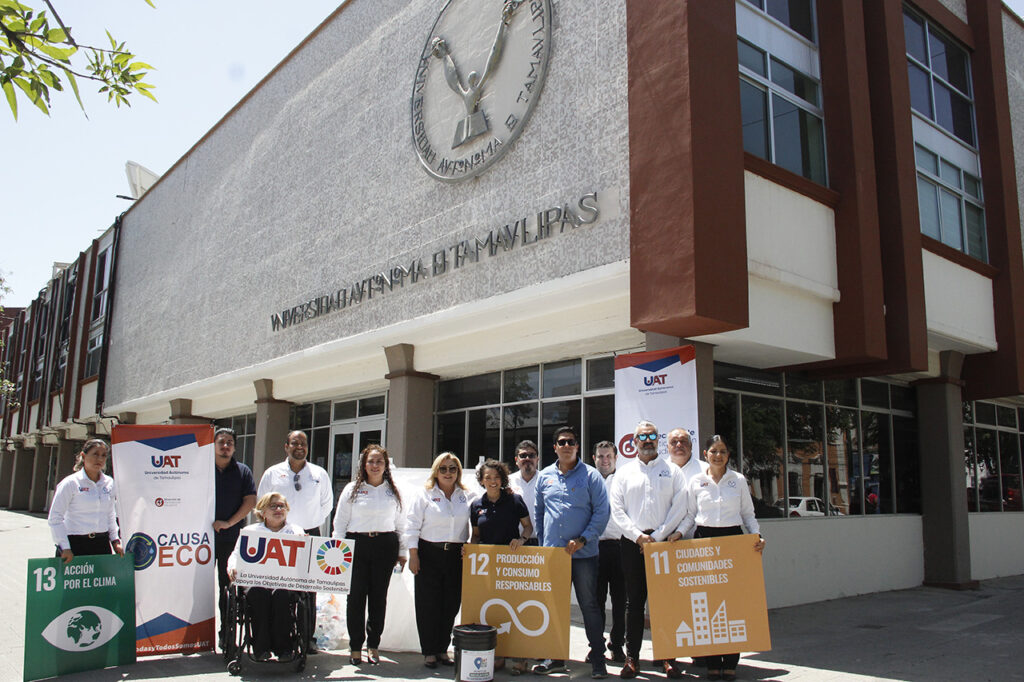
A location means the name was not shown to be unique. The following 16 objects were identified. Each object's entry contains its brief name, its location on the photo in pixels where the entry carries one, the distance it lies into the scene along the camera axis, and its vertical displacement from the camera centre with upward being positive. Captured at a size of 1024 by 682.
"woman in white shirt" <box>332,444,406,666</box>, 7.04 -0.48
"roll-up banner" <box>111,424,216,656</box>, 7.13 -0.43
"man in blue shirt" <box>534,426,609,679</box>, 6.70 -0.28
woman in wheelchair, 6.55 -1.12
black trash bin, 6.17 -1.30
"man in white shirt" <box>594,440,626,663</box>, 7.01 -0.81
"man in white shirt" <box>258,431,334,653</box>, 7.70 -0.05
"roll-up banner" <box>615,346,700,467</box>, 8.97 +1.02
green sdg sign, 6.40 -1.12
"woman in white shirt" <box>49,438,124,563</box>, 7.20 -0.29
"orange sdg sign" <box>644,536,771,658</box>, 6.54 -0.90
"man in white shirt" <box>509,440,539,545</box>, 7.84 +0.09
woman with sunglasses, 6.96 -0.61
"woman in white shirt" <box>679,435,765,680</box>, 6.79 -0.13
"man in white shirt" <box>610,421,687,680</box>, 6.76 -0.22
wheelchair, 6.58 -1.23
